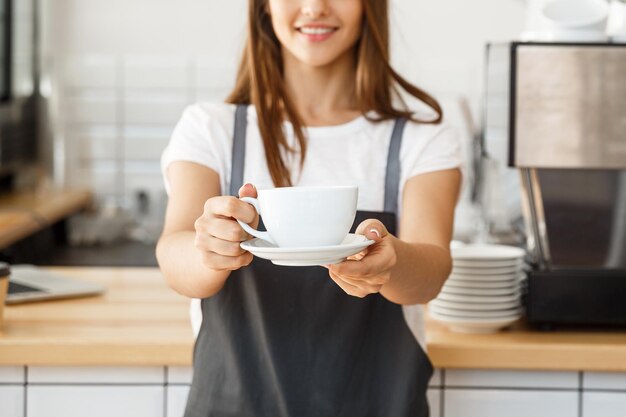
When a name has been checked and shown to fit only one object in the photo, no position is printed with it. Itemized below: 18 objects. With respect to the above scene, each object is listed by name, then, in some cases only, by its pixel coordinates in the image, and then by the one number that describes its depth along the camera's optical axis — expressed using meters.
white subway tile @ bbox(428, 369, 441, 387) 2.30
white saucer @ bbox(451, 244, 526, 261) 2.36
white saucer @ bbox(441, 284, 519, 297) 2.36
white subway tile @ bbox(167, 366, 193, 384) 2.29
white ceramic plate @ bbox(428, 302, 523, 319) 2.34
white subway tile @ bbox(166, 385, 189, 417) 2.29
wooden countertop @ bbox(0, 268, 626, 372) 2.25
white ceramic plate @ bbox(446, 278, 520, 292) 2.36
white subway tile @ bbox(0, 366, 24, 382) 2.28
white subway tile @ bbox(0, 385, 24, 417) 2.29
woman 2.11
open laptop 2.54
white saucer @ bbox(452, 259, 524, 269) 2.36
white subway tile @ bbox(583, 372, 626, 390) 2.29
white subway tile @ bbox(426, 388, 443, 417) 2.30
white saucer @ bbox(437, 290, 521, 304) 2.35
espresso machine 2.34
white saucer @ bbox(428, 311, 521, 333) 2.33
